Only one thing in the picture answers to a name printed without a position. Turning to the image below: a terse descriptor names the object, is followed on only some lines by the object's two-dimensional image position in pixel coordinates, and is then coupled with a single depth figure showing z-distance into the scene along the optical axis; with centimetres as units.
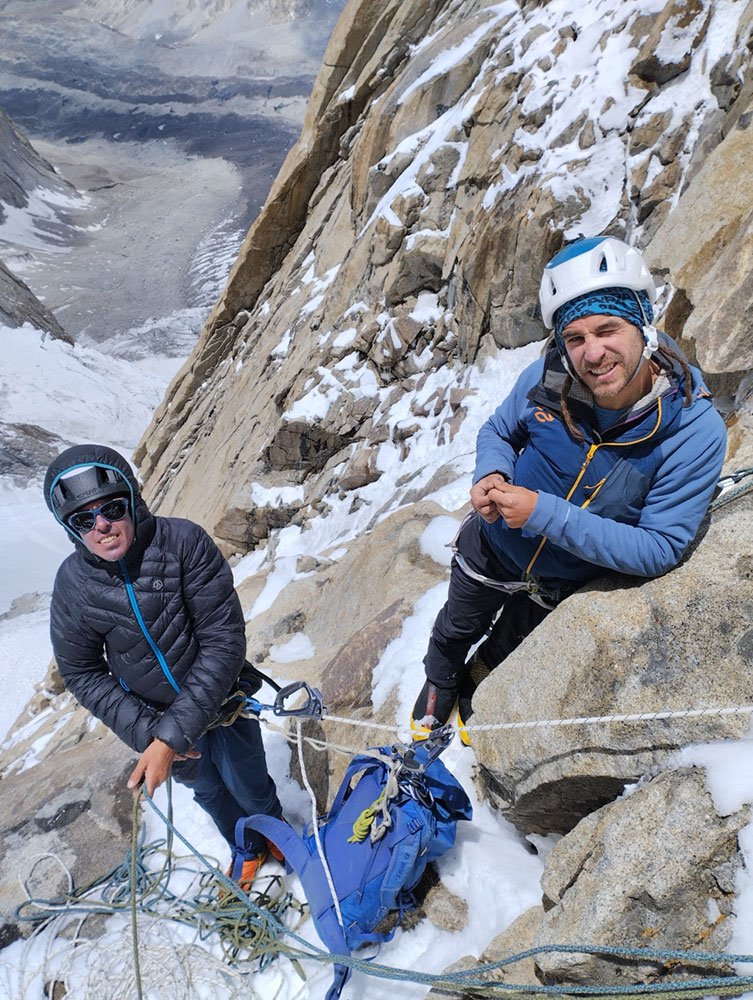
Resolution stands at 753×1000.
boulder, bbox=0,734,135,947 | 299
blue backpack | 214
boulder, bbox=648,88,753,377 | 298
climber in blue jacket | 176
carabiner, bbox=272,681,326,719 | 256
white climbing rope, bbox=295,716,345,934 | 212
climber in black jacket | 210
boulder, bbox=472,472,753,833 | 176
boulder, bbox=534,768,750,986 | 151
